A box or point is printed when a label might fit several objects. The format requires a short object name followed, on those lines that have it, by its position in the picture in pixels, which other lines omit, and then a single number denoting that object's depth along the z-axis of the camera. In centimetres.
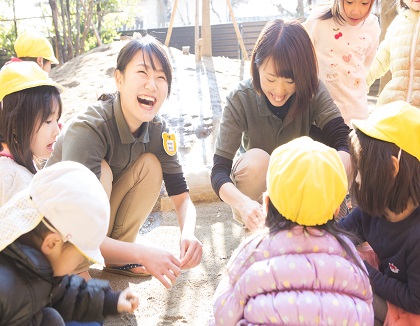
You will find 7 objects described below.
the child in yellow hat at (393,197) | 158
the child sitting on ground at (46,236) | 124
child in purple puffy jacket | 129
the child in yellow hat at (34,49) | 423
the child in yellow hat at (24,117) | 186
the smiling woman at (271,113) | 208
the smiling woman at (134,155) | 185
